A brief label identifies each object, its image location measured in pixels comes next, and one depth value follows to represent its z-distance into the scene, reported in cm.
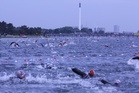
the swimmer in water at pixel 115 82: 2144
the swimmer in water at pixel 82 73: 2383
